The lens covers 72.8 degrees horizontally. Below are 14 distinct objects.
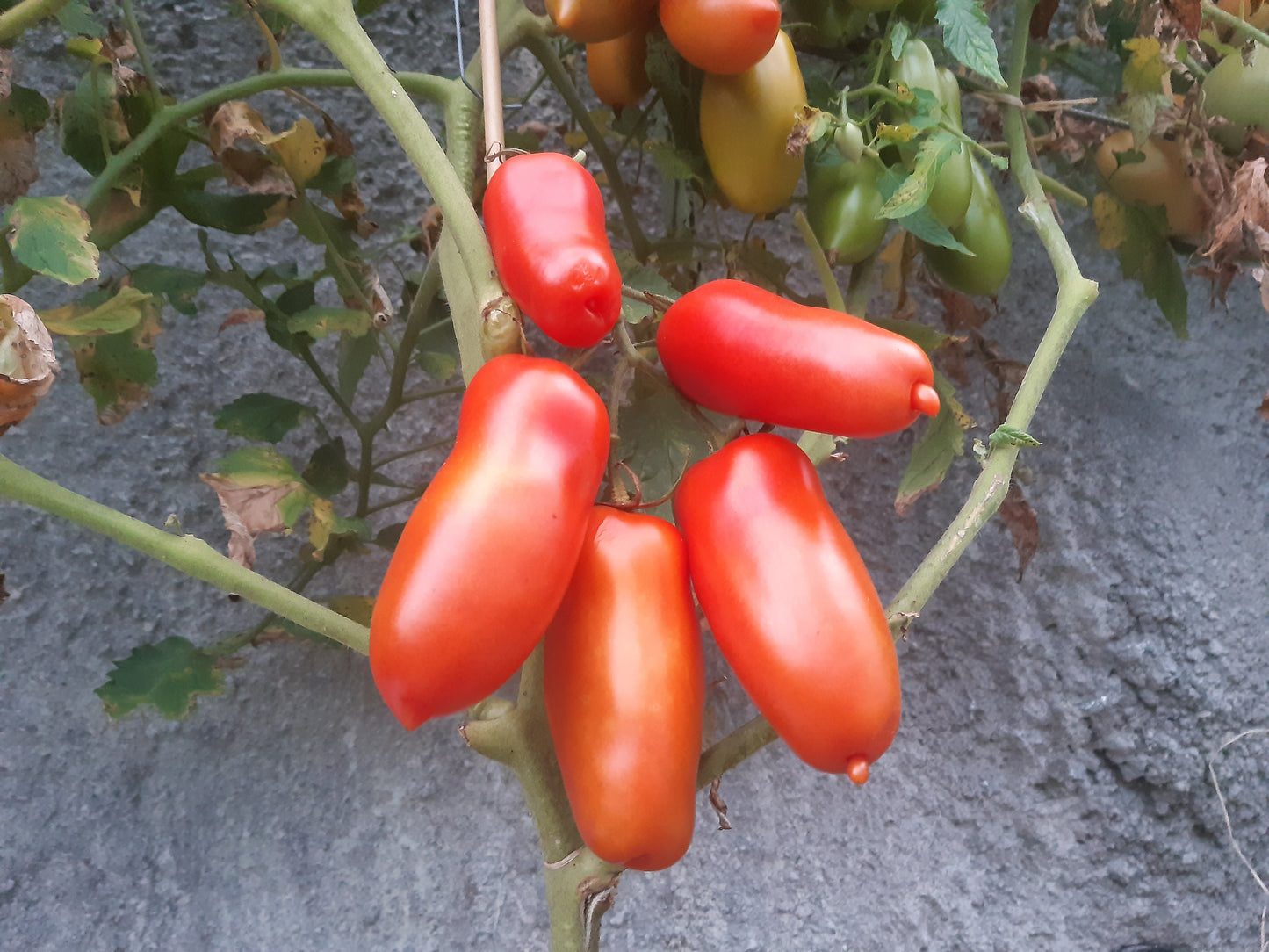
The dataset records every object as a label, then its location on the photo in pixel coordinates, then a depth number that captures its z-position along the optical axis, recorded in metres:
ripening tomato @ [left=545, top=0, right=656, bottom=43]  0.40
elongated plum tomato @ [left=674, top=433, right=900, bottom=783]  0.27
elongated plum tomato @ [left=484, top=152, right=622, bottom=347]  0.28
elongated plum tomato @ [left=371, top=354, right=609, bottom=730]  0.25
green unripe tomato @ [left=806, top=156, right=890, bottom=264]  0.46
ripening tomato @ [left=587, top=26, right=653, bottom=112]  0.47
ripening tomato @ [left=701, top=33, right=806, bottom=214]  0.43
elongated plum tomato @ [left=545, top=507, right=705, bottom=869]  0.27
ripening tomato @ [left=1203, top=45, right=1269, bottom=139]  0.51
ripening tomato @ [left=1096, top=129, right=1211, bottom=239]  0.55
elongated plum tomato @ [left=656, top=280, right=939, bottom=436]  0.29
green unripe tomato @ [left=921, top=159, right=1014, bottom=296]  0.50
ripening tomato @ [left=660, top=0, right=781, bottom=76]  0.37
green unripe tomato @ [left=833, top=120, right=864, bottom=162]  0.44
